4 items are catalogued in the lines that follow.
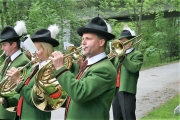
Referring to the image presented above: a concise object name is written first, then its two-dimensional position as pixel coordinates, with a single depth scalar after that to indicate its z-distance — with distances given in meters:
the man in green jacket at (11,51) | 4.77
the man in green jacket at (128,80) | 5.95
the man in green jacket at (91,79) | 3.26
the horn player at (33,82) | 3.88
